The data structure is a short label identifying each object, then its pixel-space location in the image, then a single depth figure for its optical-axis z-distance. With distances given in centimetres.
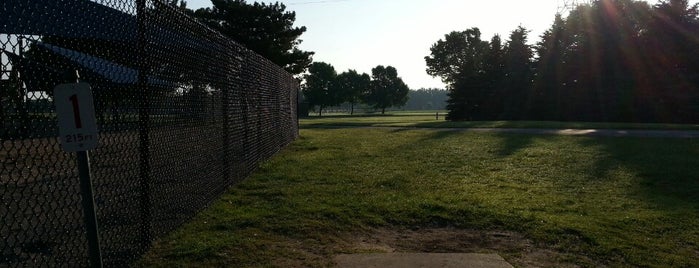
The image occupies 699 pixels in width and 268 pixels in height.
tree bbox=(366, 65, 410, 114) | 9912
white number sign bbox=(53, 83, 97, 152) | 240
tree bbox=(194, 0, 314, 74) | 2870
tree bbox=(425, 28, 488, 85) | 7175
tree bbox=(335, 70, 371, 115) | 8956
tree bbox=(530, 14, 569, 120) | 3766
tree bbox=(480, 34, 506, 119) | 4103
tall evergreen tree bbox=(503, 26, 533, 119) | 3978
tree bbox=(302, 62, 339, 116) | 8694
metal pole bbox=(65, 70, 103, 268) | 256
